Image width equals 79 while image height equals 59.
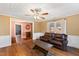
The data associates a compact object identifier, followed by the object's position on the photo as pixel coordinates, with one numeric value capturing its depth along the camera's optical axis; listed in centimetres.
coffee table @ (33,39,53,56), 124
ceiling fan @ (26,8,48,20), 115
